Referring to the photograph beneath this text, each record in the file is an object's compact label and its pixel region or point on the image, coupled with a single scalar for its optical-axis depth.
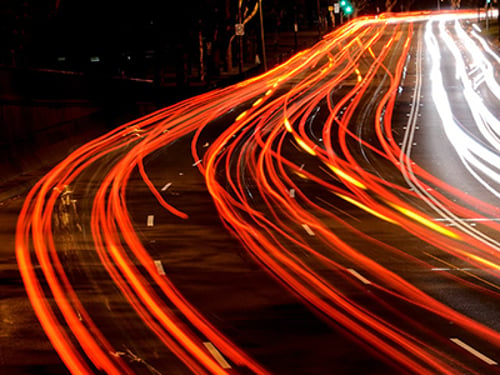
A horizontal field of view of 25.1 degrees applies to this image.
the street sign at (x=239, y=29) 69.56
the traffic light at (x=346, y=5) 107.69
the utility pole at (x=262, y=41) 74.60
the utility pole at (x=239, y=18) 79.75
